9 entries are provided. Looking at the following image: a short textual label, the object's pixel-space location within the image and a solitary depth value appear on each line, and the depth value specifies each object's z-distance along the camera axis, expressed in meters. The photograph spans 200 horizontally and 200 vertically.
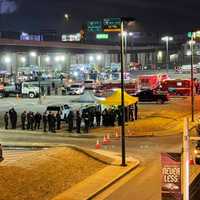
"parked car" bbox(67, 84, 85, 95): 79.53
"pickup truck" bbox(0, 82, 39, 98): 76.12
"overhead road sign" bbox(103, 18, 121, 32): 57.58
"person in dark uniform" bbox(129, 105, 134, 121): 46.12
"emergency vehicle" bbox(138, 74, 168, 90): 81.69
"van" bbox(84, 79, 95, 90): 85.46
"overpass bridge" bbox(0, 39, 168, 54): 116.69
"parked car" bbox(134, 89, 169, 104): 63.84
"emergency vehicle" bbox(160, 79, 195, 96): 74.69
